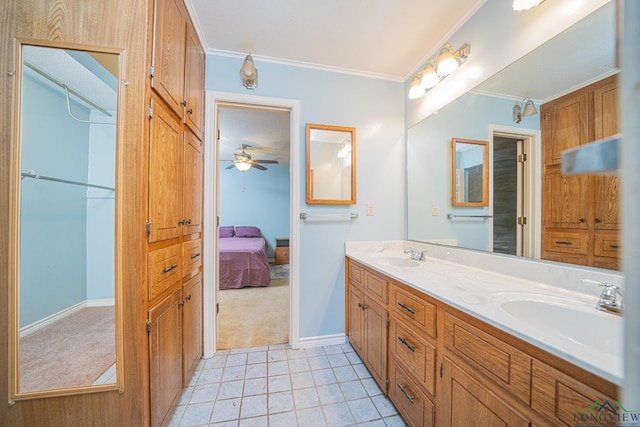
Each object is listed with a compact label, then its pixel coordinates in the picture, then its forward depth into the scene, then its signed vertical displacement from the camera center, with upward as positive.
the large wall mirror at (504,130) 1.03 +0.53
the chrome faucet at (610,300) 0.83 -0.30
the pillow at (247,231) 5.55 -0.43
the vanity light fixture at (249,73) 1.83 +1.07
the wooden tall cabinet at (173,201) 1.15 +0.07
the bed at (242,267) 3.65 -0.84
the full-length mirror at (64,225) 1.01 -0.06
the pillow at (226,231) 5.47 -0.42
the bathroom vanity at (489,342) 0.65 -0.44
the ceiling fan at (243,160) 4.20 +0.92
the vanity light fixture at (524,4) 1.16 +1.02
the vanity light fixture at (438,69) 1.58 +1.00
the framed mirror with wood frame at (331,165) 2.06 +0.42
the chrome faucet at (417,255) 1.83 -0.33
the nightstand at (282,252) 5.48 -0.89
